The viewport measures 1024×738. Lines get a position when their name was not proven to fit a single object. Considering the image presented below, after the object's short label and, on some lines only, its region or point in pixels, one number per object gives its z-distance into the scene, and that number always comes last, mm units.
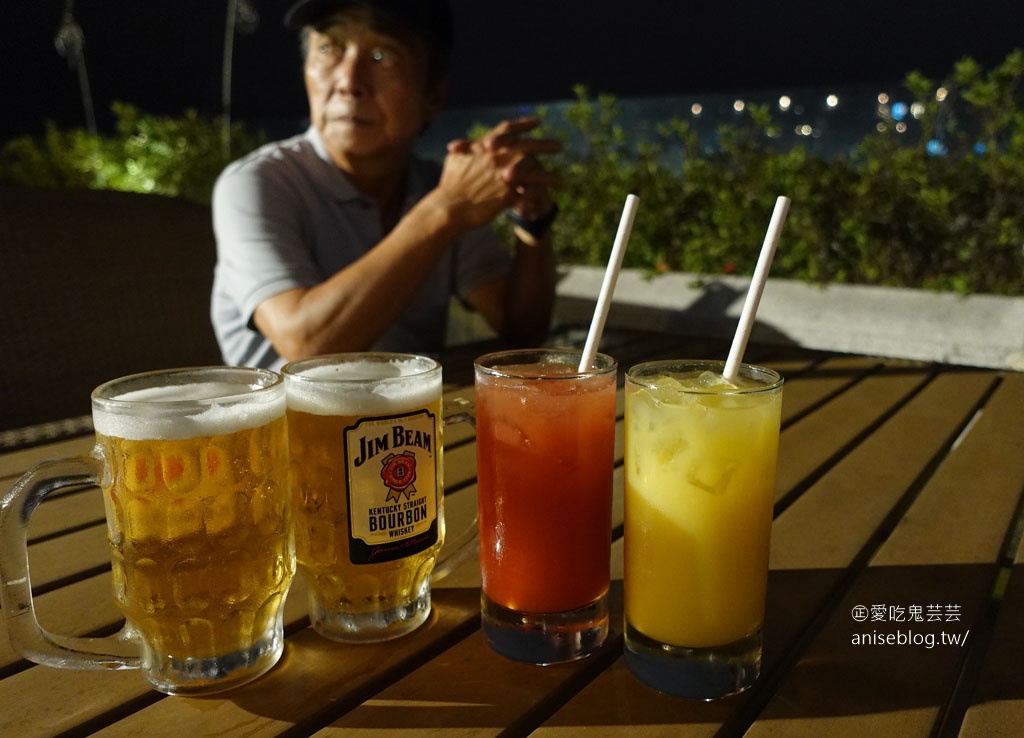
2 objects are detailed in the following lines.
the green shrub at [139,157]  4461
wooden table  680
